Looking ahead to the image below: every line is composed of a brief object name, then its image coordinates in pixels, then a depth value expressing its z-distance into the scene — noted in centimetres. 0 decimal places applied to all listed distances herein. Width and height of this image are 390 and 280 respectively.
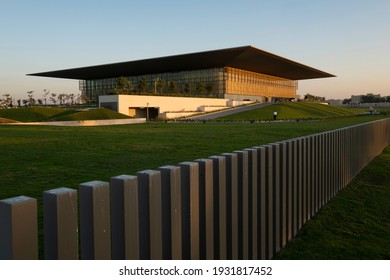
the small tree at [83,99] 8928
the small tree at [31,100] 8674
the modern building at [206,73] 7562
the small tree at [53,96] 9700
